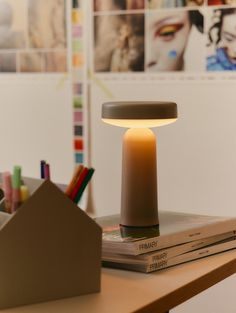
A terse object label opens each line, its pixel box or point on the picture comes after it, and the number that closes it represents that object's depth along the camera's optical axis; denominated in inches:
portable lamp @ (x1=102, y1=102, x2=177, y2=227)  58.6
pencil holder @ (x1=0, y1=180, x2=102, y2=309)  47.2
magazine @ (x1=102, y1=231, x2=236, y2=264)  53.1
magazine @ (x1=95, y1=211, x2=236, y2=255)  53.5
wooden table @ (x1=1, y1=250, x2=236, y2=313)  47.2
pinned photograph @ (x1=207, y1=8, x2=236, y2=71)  86.9
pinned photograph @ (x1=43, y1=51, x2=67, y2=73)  98.4
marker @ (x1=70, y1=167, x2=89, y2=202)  49.7
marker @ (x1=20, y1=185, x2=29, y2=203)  47.9
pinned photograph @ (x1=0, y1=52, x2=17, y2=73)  102.2
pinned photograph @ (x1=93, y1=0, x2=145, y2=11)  92.1
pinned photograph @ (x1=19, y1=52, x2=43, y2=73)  100.2
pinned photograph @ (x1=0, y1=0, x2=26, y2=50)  101.0
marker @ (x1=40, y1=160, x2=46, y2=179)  50.5
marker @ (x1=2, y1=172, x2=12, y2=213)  48.5
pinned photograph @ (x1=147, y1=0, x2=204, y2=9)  88.7
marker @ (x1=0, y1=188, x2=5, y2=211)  49.5
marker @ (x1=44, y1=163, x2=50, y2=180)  50.4
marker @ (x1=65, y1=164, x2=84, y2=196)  49.7
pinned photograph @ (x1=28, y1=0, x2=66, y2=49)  98.0
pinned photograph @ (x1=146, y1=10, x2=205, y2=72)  89.2
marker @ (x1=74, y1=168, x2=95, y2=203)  49.7
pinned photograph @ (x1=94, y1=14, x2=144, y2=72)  92.6
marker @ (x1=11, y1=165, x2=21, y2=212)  47.8
